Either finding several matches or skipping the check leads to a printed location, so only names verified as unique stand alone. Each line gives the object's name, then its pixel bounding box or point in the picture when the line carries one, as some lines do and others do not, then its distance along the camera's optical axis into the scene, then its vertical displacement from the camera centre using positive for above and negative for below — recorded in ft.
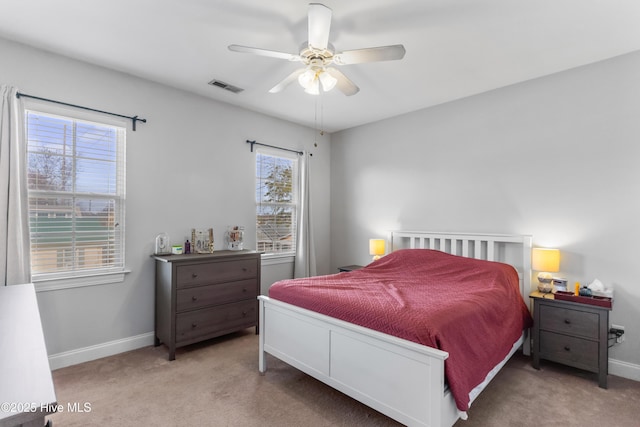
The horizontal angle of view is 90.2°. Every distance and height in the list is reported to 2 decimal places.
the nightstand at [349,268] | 14.42 -2.50
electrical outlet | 9.09 -3.43
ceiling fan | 6.57 +3.55
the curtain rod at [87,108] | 8.72 +3.17
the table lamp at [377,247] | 13.84 -1.44
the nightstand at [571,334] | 8.42 -3.30
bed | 5.72 -3.11
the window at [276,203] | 14.48 +0.50
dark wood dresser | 10.16 -2.83
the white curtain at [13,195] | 8.15 +0.43
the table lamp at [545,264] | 9.53 -1.49
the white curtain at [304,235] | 15.33 -1.03
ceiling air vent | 11.09 +4.55
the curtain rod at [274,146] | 13.93 +3.08
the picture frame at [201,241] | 11.91 -1.05
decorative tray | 8.41 -2.29
